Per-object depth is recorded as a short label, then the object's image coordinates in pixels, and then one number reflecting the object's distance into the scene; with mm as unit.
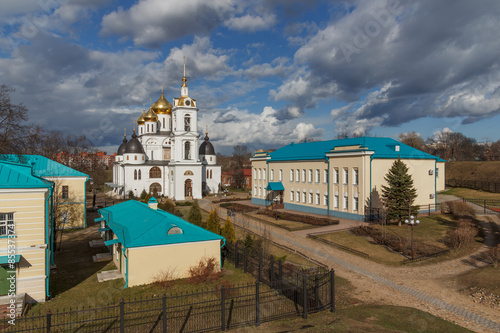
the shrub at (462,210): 25969
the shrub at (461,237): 18203
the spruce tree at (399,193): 25062
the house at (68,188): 26453
